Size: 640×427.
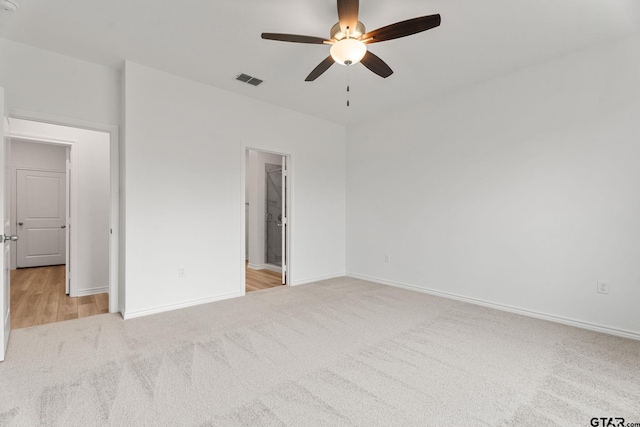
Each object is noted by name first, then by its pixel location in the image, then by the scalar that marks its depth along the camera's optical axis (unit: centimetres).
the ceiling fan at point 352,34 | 203
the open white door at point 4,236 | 228
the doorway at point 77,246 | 364
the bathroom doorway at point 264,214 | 603
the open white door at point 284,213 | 484
